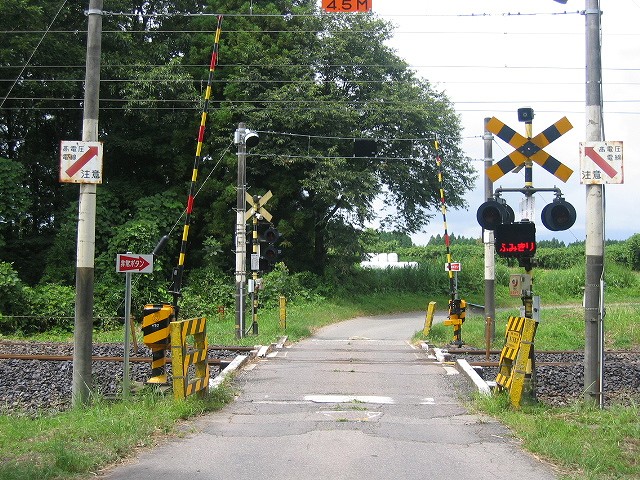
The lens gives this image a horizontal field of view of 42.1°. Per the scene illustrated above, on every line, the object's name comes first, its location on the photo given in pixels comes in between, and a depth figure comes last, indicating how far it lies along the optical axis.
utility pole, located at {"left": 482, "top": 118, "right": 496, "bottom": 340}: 23.36
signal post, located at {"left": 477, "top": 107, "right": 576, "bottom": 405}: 11.24
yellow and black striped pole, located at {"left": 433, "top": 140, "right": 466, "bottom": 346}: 22.28
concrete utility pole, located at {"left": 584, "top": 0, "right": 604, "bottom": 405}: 11.42
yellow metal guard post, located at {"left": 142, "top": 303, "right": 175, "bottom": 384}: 12.39
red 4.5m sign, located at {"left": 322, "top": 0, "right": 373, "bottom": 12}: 13.80
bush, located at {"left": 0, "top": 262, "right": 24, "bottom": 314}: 31.61
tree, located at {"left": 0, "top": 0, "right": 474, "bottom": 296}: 36.50
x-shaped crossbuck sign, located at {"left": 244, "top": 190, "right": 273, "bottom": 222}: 24.74
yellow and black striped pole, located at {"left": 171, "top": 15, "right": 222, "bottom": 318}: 15.34
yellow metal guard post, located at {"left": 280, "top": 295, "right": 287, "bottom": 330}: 27.47
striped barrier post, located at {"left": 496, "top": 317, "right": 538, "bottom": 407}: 10.99
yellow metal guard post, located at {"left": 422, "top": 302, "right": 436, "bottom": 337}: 26.11
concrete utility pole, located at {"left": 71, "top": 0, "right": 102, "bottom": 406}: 11.40
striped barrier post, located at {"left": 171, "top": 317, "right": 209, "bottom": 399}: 10.98
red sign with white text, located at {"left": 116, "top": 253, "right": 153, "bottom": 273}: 11.89
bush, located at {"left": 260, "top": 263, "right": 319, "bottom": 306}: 37.91
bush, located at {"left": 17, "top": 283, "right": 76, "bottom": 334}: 32.53
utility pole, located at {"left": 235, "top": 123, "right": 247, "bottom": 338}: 24.28
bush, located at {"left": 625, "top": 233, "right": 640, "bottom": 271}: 65.88
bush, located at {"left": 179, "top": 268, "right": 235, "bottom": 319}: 37.31
